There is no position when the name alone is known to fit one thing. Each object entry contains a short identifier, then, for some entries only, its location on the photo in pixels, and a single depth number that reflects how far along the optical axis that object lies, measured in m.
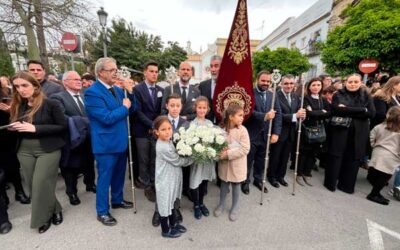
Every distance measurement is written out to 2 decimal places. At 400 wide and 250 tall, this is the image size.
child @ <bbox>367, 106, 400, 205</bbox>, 3.49
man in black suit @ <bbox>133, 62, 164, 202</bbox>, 3.52
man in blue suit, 2.58
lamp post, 8.09
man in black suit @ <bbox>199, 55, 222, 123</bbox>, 3.87
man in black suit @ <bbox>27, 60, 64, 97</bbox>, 3.92
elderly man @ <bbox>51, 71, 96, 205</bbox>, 3.21
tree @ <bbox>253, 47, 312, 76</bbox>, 19.34
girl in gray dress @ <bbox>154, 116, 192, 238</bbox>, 2.49
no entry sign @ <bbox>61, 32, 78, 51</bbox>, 5.89
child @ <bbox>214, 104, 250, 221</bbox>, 2.89
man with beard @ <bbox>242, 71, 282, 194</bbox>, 3.75
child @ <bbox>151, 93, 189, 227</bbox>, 2.90
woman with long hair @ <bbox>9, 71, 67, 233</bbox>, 2.48
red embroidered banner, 3.37
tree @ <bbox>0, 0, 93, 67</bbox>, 8.45
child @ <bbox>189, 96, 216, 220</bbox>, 2.91
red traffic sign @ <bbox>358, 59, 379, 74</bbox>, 7.98
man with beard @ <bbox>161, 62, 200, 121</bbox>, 3.59
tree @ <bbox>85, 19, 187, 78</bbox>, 21.81
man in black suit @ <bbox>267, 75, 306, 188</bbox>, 3.97
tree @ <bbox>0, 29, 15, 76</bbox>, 9.03
